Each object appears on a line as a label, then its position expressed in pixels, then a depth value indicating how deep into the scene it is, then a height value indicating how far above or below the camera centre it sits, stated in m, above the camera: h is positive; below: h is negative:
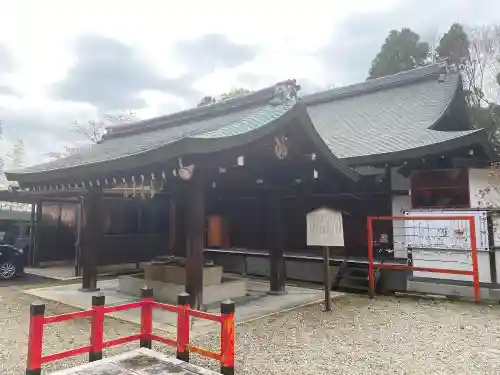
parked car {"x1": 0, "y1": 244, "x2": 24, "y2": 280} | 10.61 -0.94
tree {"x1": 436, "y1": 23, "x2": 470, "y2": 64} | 21.25 +9.96
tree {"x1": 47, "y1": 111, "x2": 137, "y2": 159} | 31.98 +7.80
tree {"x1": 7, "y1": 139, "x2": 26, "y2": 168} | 48.28 +8.63
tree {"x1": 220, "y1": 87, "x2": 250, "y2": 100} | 28.75 +9.83
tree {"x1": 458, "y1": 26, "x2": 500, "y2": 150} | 18.81 +7.88
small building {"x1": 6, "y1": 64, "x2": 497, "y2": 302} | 5.96 +0.96
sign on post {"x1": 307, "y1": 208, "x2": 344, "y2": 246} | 6.76 -0.02
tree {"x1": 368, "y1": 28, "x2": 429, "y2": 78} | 23.08 +10.15
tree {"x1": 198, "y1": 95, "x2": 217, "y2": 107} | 26.78 +8.65
